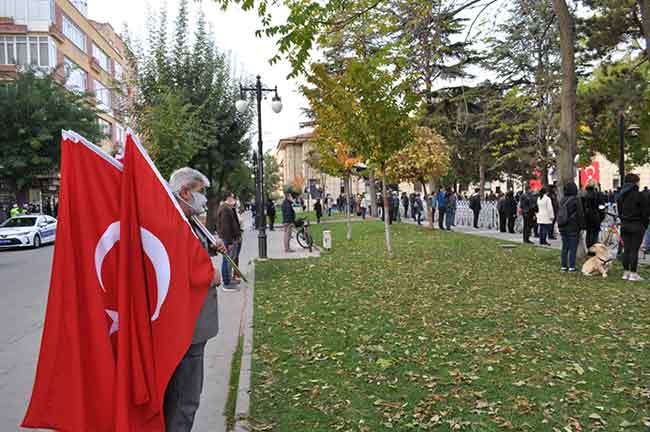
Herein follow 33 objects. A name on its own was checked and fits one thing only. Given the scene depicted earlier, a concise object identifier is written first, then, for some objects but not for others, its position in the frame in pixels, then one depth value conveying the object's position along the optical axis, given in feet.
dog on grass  36.27
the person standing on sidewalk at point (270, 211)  103.99
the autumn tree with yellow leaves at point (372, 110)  47.29
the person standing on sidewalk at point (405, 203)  134.53
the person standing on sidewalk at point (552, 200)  57.88
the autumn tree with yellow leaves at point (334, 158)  72.64
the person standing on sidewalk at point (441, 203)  83.92
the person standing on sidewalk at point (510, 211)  75.15
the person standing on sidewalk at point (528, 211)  60.34
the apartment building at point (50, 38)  128.47
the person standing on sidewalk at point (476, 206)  88.48
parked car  72.23
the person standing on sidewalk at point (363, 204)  140.09
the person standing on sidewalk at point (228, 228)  36.88
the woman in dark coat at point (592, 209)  40.24
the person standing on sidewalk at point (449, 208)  86.38
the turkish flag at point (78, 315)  10.21
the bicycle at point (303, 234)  62.34
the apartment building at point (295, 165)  317.83
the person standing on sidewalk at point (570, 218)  36.76
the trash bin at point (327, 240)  60.44
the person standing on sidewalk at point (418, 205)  100.43
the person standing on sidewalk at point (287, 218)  59.10
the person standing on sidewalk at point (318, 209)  121.70
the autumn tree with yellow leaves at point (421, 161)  81.10
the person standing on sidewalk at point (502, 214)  76.15
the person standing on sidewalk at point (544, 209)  53.47
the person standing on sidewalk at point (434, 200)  91.61
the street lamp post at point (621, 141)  53.42
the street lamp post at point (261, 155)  54.03
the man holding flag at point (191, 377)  10.97
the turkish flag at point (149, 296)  10.09
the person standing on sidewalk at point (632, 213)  32.48
